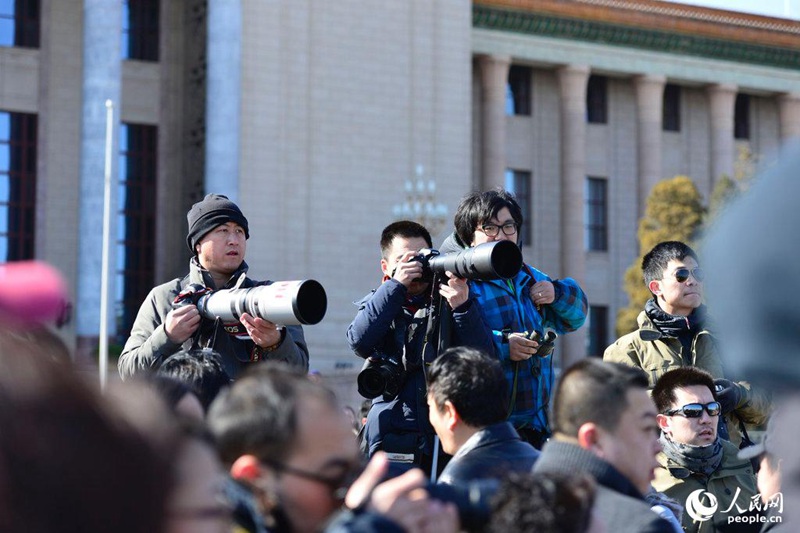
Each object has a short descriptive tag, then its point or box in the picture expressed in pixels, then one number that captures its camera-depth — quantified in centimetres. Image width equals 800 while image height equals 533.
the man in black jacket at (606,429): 628
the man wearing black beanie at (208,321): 987
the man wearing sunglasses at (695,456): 1100
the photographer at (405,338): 1031
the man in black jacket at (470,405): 794
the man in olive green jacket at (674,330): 1241
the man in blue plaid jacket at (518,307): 1087
